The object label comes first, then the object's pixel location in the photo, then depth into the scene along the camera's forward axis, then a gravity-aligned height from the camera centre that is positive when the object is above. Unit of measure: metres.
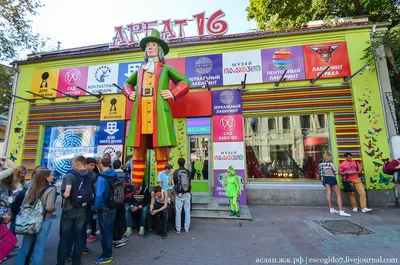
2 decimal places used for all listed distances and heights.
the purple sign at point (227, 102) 7.48 +2.21
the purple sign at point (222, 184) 6.89 -0.78
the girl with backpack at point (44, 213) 2.83 -0.70
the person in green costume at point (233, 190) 5.67 -0.80
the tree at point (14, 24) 8.17 +5.84
